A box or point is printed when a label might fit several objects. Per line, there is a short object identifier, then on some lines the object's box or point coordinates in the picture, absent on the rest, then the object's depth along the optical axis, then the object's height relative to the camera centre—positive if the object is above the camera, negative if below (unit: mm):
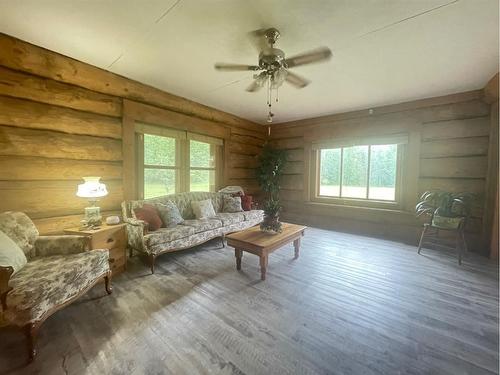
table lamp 2576 -248
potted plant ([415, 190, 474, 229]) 3279 -453
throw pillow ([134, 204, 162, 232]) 3062 -606
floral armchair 1490 -819
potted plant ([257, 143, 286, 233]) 5496 +185
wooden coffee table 2578 -816
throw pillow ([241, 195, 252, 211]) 4672 -586
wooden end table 2428 -787
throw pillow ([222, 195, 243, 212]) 4434 -584
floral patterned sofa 2844 -804
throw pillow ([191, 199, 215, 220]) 3840 -618
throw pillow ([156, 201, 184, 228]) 3283 -615
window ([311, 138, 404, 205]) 4457 +131
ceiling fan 1966 +1125
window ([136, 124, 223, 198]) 3713 +263
